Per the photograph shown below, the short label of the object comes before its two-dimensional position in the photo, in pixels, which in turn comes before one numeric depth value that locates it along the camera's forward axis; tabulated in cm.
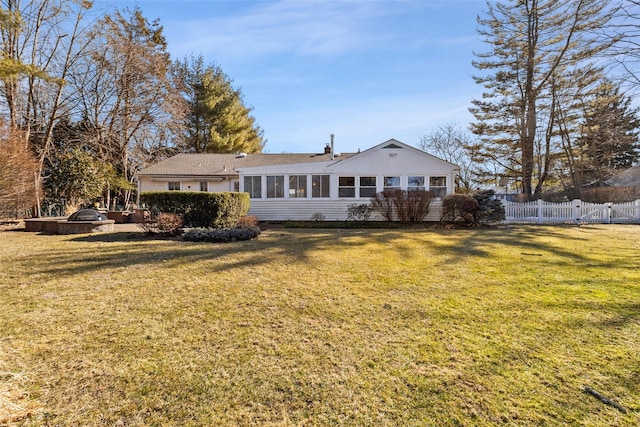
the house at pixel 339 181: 1669
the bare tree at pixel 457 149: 2603
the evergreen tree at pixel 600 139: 2006
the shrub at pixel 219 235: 914
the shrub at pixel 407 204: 1417
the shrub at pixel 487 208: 1386
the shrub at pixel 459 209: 1346
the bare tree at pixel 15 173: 1117
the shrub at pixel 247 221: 1176
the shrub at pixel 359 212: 1552
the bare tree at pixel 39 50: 1454
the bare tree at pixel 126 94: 2017
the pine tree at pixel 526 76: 2077
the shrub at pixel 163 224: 975
